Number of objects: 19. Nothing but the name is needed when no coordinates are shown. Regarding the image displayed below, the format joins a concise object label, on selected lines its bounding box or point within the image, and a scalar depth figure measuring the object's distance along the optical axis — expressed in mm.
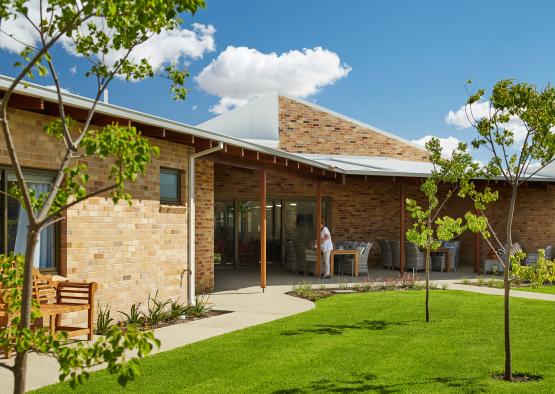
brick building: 7941
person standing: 16250
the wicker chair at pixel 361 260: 17000
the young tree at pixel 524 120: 6238
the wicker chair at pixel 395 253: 18703
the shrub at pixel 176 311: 9492
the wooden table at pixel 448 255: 18141
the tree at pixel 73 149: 2873
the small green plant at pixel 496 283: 14544
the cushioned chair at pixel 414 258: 17844
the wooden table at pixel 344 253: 16500
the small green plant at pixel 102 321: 8211
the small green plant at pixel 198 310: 9852
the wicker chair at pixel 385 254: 19109
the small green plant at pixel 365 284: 13602
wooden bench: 7222
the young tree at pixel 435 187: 8787
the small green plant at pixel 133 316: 8822
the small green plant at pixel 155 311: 9055
